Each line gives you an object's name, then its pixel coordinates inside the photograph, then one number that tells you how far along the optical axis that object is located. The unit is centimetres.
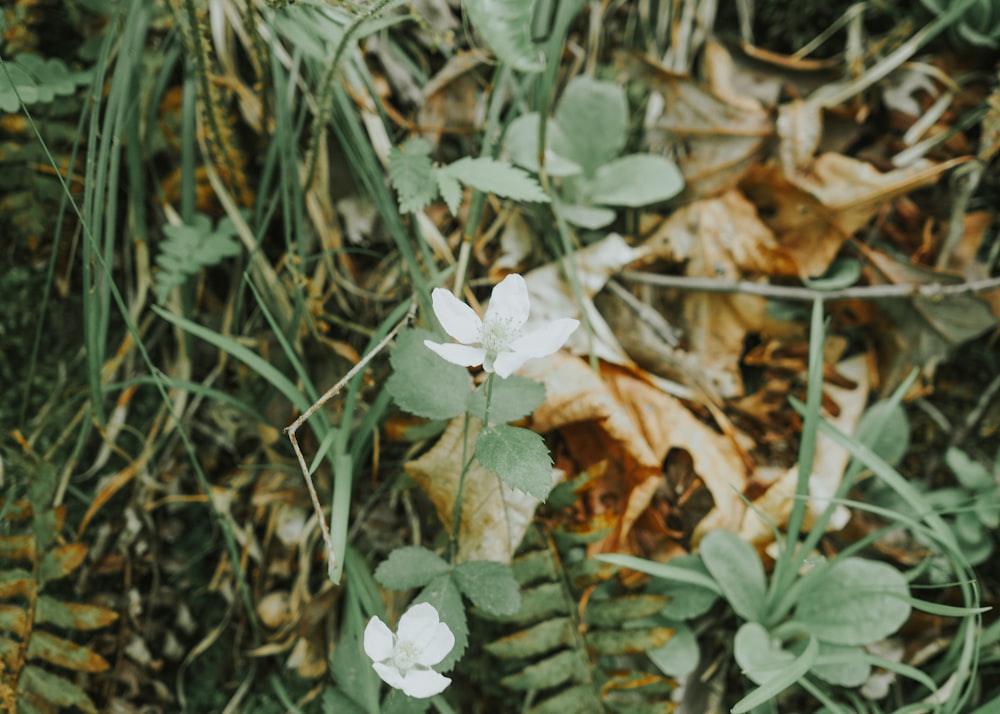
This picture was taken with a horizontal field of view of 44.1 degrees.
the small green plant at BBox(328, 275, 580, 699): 24
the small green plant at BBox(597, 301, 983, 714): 28
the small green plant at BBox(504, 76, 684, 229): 31
